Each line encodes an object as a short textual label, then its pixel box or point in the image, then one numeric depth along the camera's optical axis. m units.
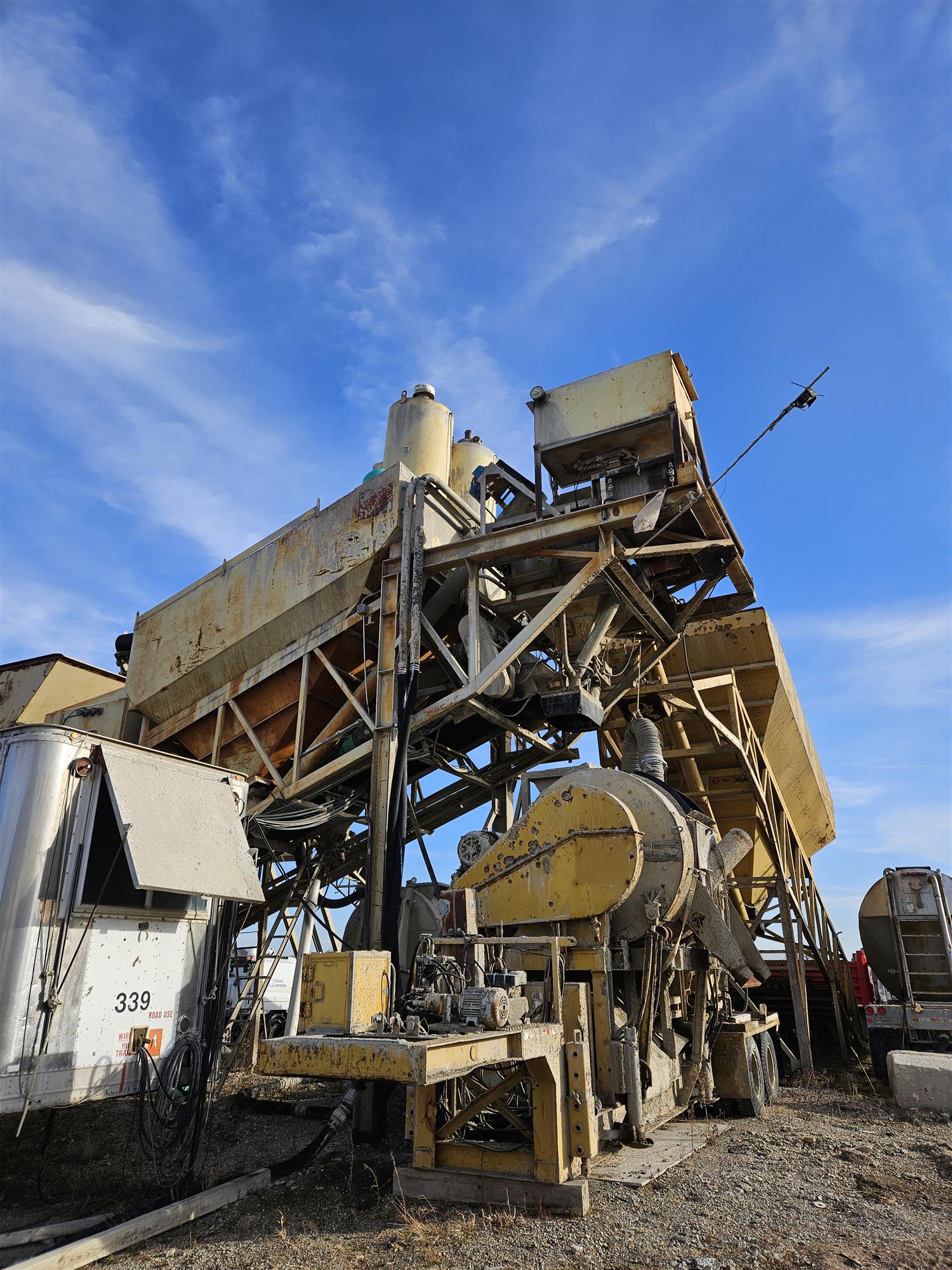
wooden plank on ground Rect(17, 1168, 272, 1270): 4.59
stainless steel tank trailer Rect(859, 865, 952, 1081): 11.21
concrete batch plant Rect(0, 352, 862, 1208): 5.57
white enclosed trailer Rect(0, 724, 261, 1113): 5.43
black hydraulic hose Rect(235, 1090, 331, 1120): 8.49
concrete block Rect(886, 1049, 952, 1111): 8.95
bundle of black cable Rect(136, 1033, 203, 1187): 6.06
